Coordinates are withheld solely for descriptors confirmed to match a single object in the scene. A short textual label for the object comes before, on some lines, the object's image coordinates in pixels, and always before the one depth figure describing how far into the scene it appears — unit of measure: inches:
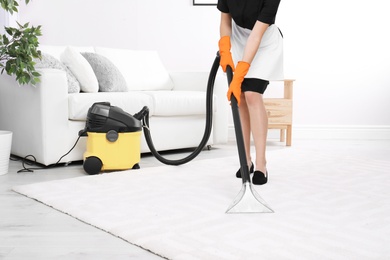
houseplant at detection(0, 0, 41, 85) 103.8
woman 92.5
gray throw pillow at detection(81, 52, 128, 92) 131.6
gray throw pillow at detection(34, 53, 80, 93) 116.3
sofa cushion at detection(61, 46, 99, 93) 124.3
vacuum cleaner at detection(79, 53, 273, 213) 106.7
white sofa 112.0
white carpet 60.7
